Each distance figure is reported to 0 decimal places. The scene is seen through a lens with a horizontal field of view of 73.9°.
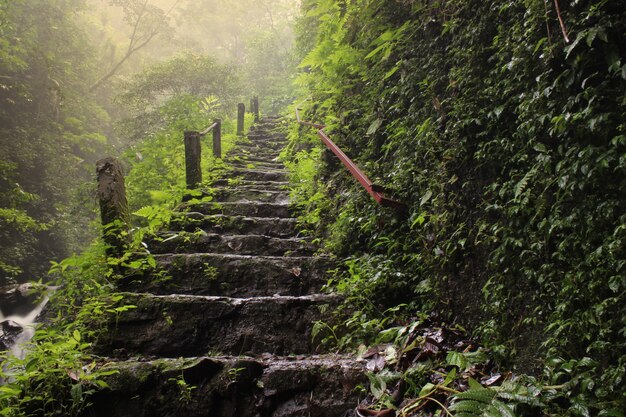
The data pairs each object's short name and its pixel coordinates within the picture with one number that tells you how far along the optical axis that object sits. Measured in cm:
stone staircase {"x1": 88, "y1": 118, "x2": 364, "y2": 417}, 243
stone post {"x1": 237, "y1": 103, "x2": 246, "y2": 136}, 1192
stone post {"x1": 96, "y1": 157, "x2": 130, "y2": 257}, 399
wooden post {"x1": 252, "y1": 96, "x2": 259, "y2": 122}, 1455
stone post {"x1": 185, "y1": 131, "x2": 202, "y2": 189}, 644
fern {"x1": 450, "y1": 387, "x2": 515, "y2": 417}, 171
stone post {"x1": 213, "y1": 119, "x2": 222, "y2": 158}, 851
